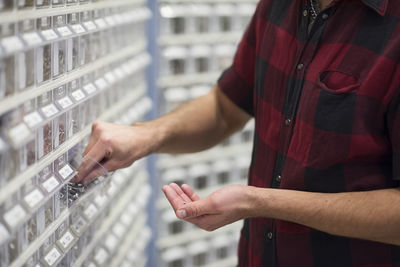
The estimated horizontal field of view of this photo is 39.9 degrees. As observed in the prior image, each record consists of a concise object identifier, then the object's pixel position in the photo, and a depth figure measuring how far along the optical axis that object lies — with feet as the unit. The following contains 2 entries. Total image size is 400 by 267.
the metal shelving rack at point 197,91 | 8.43
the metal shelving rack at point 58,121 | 3.30
